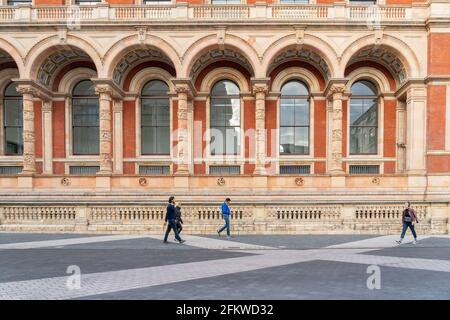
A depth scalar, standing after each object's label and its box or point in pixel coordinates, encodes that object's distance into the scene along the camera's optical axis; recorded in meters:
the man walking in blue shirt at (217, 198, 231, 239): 12.75
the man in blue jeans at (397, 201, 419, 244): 11.30
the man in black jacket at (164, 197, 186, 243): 11.41
